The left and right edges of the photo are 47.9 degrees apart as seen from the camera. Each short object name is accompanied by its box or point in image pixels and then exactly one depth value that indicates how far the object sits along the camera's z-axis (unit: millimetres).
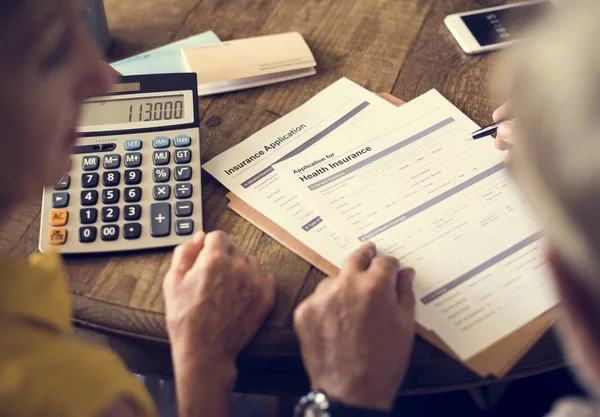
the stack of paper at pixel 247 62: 854
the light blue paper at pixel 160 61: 880
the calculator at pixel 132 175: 688
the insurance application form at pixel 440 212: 627
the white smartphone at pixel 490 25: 900
